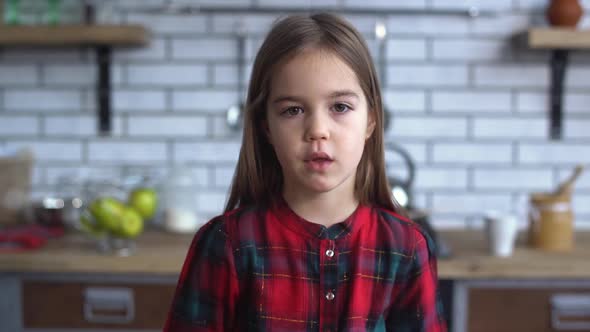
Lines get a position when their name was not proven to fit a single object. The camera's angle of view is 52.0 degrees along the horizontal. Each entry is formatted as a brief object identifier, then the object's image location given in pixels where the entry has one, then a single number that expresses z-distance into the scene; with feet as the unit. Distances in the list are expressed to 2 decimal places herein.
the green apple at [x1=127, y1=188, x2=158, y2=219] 6.32
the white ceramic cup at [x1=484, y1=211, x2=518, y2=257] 5.54
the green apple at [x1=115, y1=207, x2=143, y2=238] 5.63
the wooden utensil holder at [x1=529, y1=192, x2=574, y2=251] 5.81
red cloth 5.66
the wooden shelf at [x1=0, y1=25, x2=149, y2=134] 6.49
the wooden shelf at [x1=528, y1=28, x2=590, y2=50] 6.35
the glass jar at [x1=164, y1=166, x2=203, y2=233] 6.92
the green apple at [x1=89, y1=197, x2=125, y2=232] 5.56
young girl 2.95
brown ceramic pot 6.47
